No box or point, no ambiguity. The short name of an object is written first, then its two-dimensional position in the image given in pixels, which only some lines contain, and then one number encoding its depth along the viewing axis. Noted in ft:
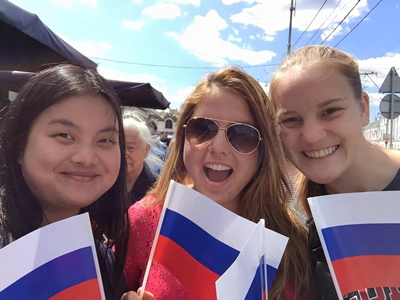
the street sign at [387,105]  24.30
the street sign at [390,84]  21.58
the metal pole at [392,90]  21.62
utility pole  64.59
